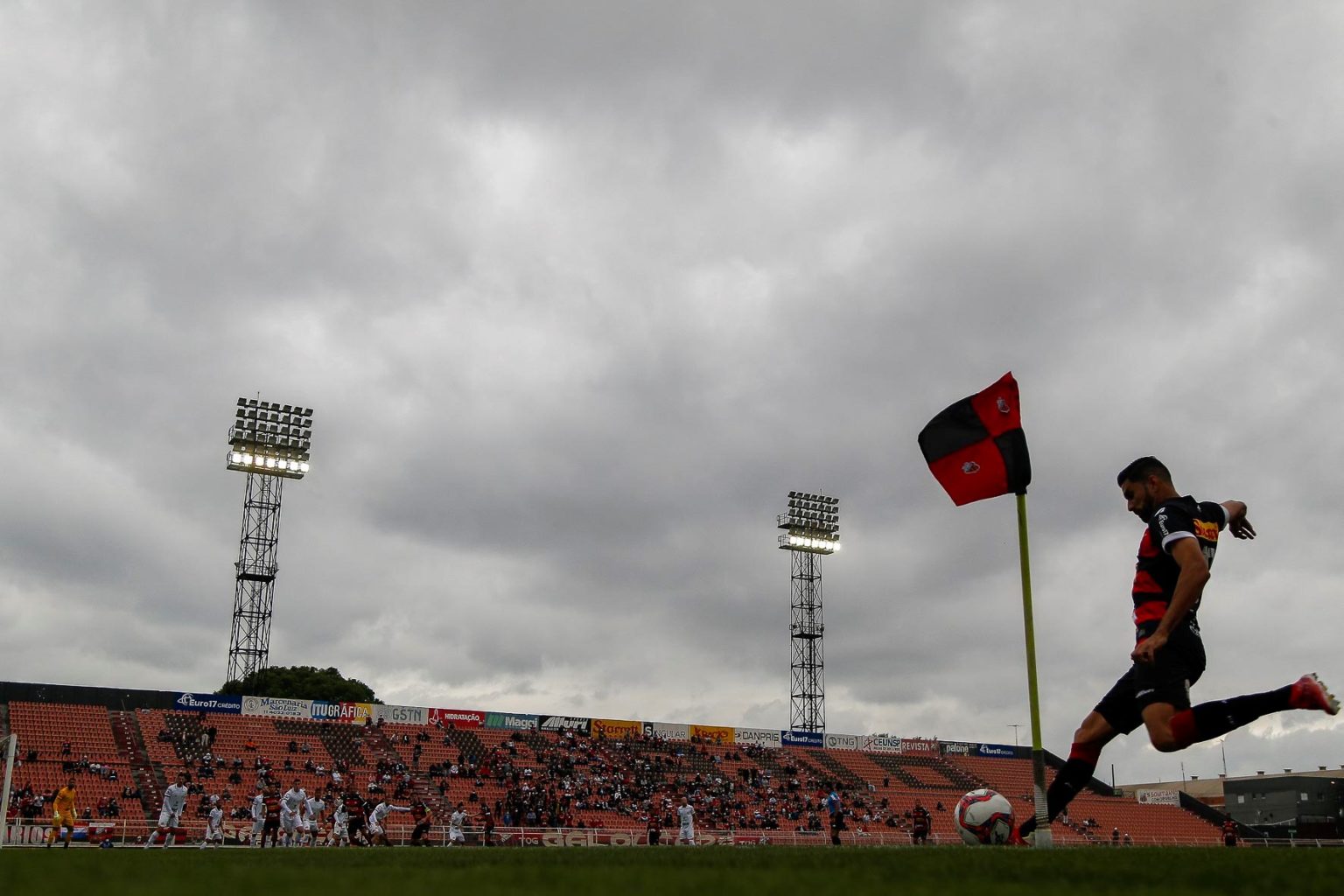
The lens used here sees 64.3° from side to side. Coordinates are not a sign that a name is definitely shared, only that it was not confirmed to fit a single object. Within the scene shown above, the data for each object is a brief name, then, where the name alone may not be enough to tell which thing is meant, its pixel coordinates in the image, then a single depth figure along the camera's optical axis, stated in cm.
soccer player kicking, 741
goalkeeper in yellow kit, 2308
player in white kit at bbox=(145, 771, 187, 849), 2784
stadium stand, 4316
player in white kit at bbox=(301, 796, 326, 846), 2884
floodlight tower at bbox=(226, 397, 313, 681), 5650
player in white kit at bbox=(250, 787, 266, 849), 3319
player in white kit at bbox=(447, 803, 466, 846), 3250
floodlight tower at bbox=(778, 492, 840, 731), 7100
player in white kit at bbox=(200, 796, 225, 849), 2998
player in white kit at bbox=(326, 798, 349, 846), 3072
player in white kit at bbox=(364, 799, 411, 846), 2809
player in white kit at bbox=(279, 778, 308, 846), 2775
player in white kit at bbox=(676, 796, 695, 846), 3331
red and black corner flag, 1110
